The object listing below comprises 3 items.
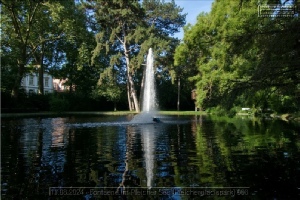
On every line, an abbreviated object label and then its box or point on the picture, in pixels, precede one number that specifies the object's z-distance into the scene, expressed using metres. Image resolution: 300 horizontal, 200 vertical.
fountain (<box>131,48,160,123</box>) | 37.47
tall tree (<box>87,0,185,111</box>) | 42.16
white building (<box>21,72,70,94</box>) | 74.75
